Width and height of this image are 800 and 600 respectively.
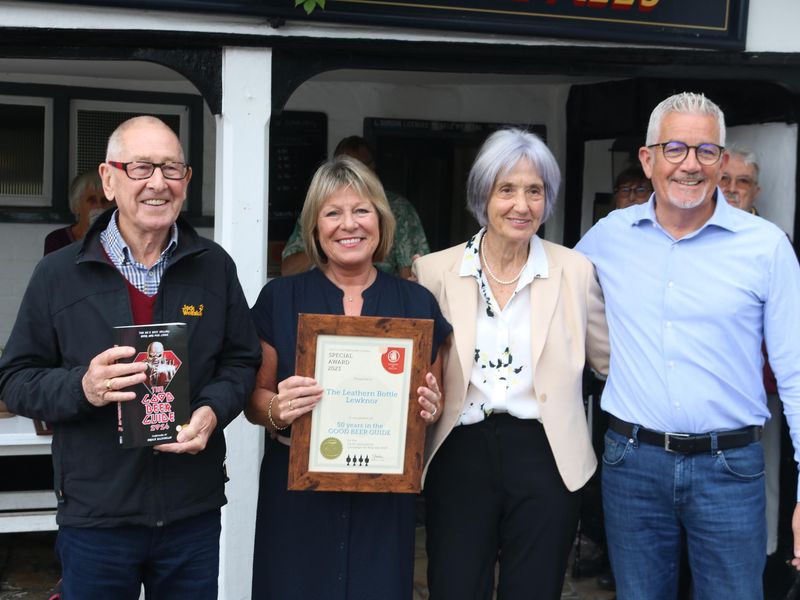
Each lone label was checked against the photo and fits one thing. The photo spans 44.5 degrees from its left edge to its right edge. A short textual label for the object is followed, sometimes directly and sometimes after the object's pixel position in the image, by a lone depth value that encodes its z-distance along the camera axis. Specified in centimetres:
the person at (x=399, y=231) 546
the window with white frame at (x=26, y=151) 602
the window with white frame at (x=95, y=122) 610
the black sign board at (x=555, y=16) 399
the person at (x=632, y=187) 499
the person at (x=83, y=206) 569
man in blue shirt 305
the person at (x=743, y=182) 421
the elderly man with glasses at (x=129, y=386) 257
